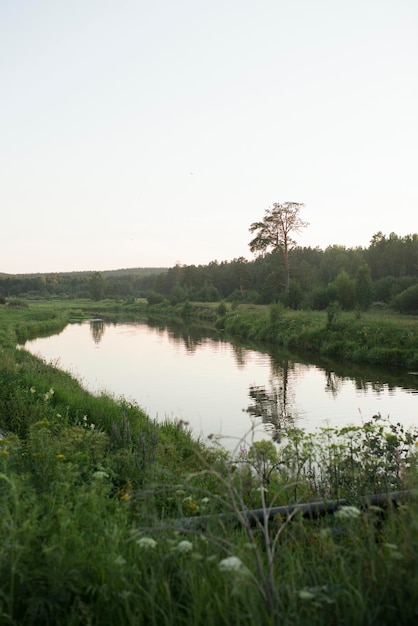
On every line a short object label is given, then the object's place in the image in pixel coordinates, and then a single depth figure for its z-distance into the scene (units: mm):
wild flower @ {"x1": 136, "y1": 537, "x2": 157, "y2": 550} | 2715
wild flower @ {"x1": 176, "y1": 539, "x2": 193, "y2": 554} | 2809
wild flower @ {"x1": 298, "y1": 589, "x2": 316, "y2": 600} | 2382
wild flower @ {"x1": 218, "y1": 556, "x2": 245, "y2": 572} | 2447
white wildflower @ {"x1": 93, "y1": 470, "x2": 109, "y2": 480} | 3851
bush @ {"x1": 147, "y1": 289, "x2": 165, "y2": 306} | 93000
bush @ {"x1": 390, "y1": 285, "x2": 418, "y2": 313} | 39031
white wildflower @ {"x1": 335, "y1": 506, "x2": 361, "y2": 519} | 2968
